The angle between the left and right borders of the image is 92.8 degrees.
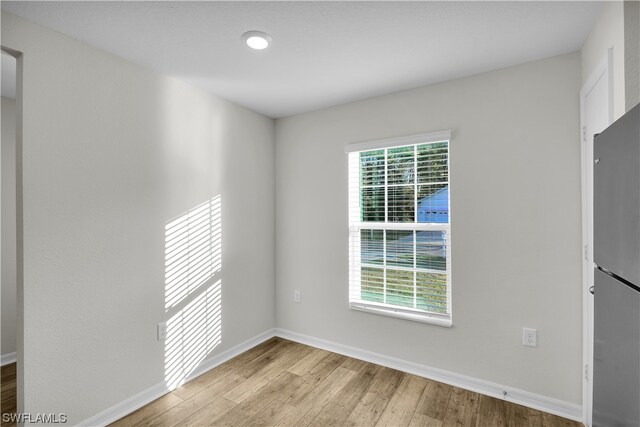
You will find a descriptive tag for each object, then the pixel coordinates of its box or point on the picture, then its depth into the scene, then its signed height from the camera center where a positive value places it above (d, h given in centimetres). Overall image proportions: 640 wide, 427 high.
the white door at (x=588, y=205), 173 +3
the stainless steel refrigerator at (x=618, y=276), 65 -17
